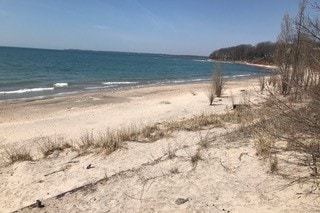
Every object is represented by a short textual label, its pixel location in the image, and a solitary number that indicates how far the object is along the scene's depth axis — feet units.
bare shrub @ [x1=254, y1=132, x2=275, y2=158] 10.53
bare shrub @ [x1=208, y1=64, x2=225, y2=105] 31.48
